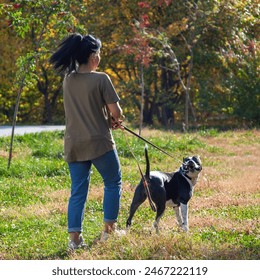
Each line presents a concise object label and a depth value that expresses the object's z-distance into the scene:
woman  10.67
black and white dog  11.69
